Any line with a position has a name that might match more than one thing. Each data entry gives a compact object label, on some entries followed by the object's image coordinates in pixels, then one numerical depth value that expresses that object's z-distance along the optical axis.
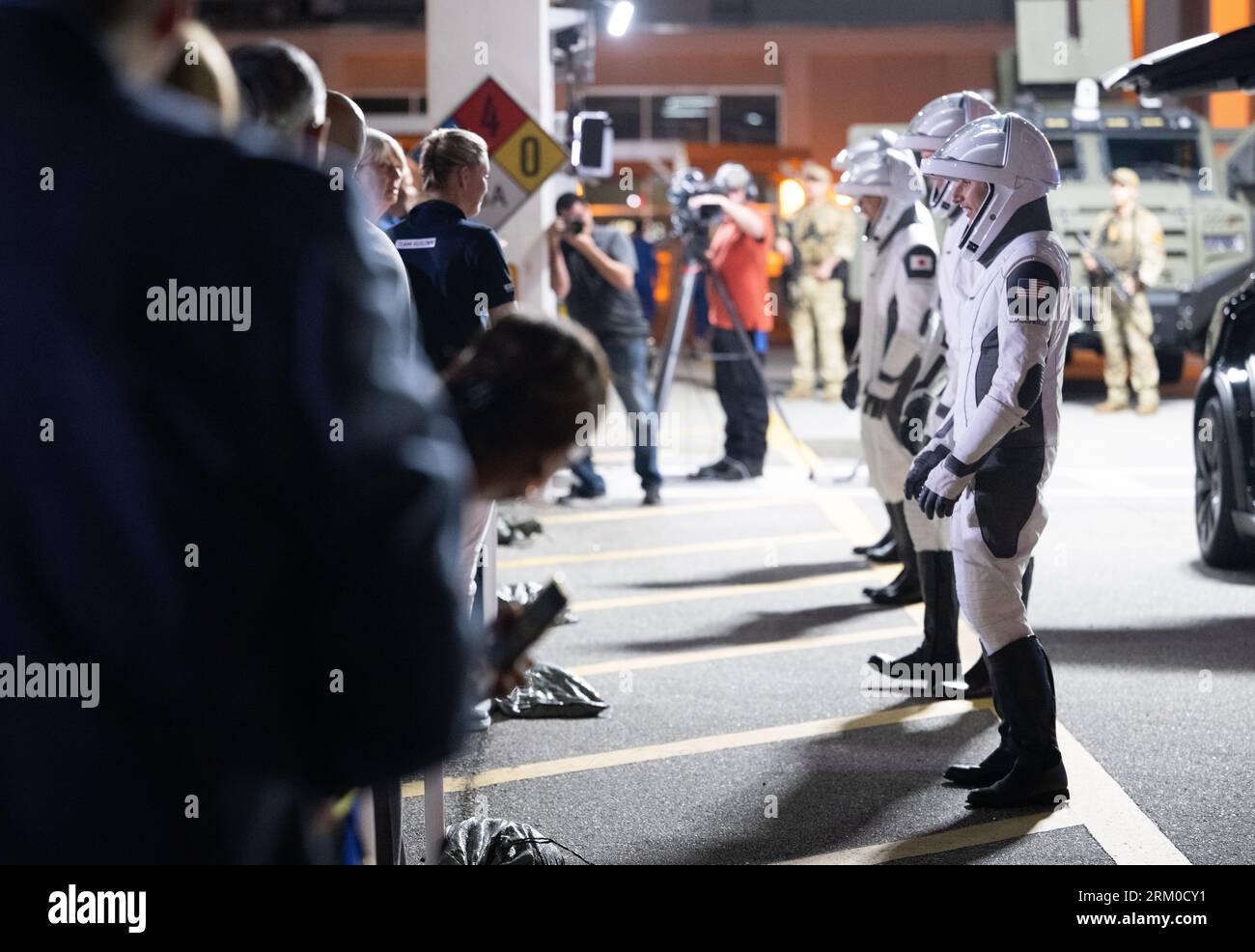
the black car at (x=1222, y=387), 7.73
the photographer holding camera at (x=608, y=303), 10.85
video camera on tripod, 12.13
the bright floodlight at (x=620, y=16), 13.03
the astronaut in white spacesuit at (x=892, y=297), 6.96
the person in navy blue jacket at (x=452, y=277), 5.27
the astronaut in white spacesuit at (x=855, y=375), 7.30
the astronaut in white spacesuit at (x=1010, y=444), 4.68
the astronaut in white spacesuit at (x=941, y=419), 5.68
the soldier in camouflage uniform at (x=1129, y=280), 15.95
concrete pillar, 10.55
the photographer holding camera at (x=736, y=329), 11.96
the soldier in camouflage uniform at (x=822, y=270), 17.48
